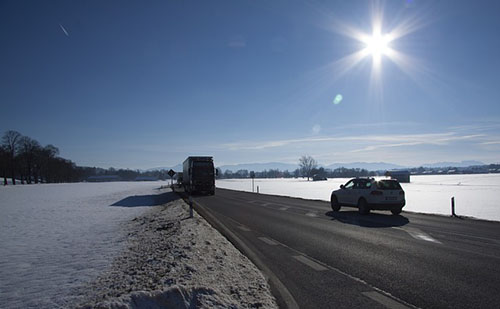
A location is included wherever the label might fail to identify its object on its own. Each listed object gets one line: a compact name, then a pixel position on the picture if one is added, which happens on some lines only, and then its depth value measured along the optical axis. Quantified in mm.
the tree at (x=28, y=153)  104438
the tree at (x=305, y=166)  191012
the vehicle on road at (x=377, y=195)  15000
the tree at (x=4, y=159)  97500
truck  34469
